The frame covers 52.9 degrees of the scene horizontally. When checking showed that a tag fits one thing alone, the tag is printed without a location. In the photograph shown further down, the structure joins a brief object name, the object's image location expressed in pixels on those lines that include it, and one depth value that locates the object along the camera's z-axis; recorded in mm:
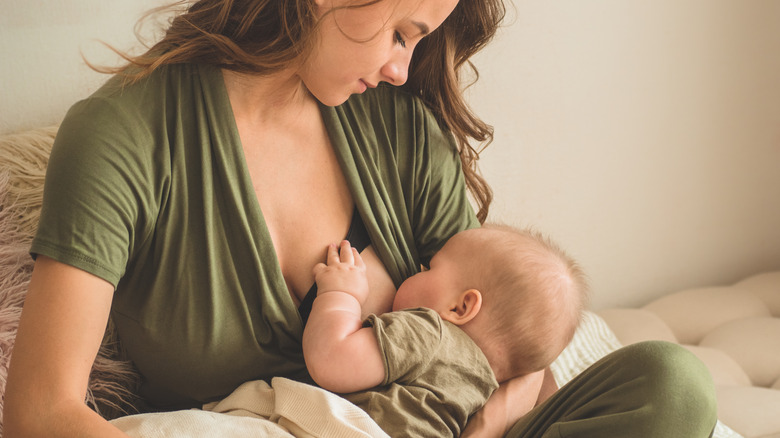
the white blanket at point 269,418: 1110
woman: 1073
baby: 1212
